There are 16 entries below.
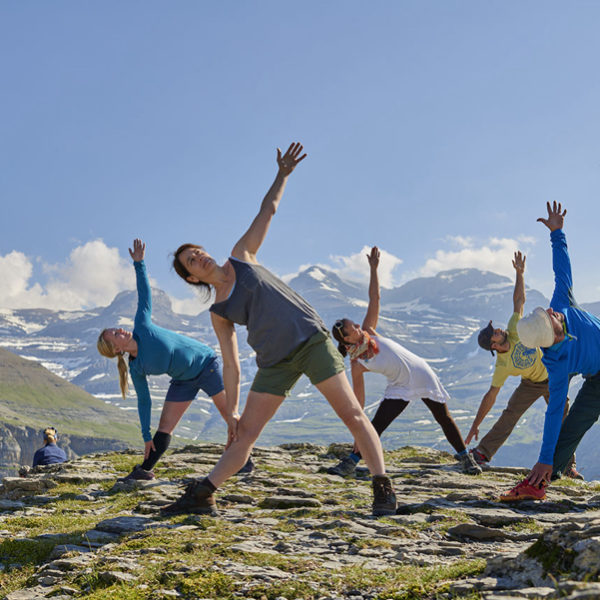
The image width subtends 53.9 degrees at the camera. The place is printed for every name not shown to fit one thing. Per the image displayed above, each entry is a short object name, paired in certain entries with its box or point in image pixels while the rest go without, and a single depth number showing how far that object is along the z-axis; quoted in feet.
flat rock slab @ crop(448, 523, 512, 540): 23.81
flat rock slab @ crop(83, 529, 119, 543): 25.72
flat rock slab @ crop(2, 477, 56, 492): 45.80
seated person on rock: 64.22
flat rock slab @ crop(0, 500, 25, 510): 38.37
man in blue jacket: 28.45
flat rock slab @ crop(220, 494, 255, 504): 34.19
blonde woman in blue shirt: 40.32
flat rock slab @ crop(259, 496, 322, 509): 32.27
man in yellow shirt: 46.21
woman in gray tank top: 26.21
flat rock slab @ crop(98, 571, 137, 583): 18.99
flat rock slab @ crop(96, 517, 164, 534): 27.20
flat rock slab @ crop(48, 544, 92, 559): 24.04
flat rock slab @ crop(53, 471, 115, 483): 47.39
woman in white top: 40.29
